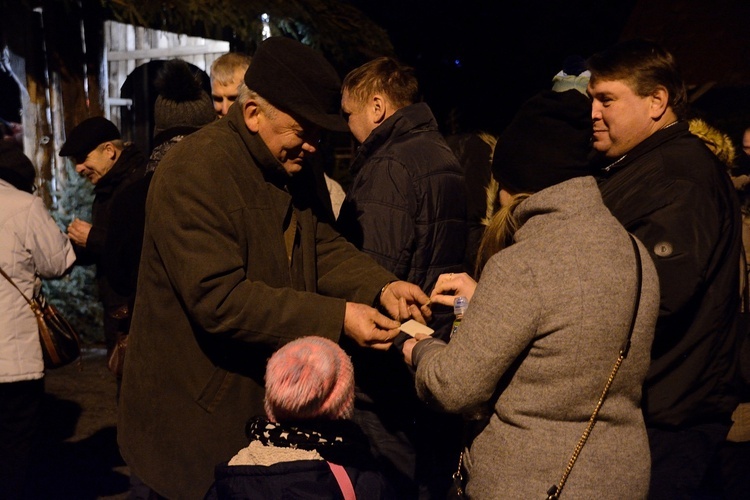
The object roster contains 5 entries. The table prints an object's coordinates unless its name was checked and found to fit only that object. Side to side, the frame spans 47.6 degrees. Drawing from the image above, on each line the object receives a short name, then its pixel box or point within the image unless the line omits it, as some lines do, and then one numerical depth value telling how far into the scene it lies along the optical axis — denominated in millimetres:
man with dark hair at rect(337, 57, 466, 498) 3920
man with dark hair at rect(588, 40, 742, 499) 3025
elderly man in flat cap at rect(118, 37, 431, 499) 2783
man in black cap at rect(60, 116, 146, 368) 5238
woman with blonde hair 2387
